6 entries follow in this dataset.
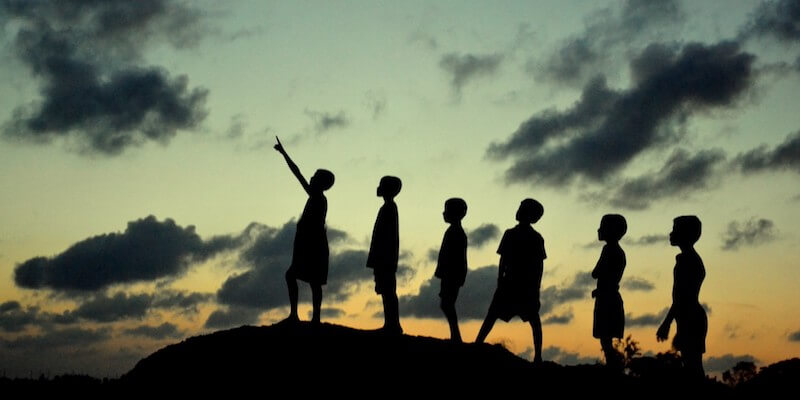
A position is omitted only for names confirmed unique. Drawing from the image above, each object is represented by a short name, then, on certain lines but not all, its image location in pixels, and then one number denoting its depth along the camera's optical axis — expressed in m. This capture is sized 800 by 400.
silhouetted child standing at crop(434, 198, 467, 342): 13.53
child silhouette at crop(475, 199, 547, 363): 13.20
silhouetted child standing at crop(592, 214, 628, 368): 13.03
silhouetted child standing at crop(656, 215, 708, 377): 12.32
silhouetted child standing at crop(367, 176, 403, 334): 13.50
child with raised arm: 13.62
